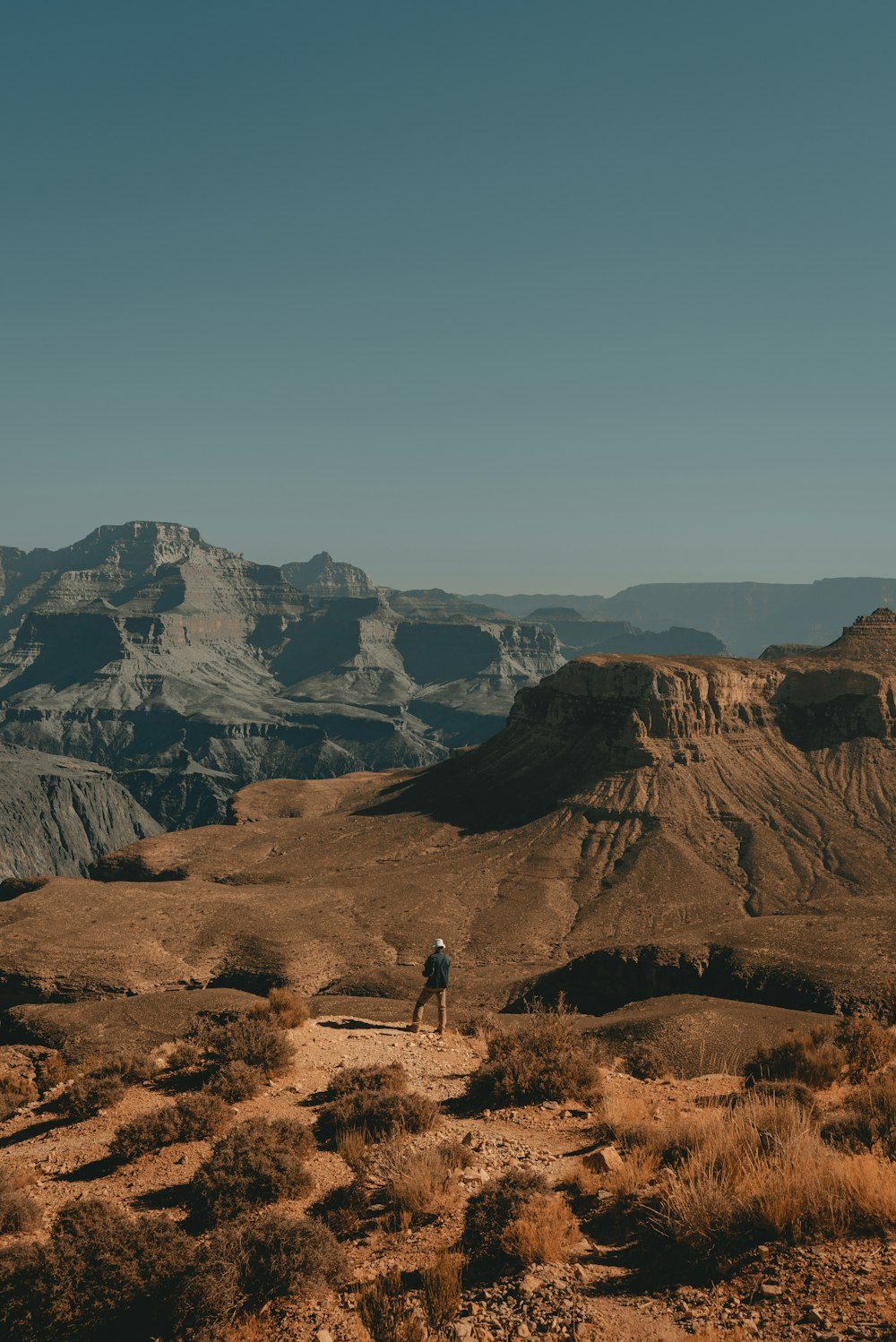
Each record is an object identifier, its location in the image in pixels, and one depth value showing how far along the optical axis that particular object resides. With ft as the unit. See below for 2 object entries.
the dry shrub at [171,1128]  44.91
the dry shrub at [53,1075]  64.64
